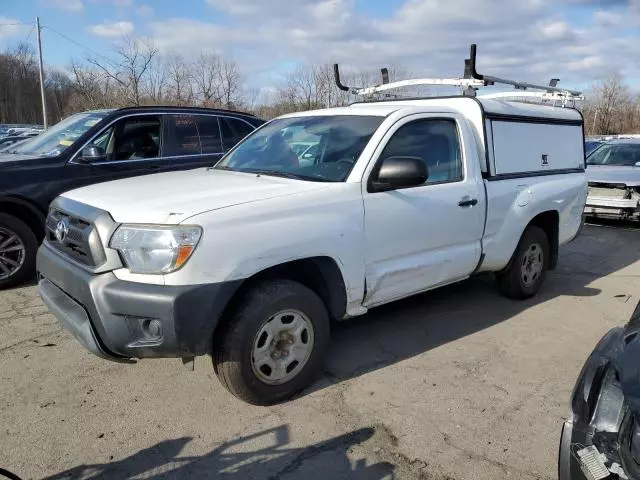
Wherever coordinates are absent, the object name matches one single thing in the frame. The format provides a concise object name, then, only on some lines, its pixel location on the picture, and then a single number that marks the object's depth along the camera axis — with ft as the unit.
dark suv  17.70
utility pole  97.24
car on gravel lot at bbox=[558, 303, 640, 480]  6.18
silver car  30.37
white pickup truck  9.61
